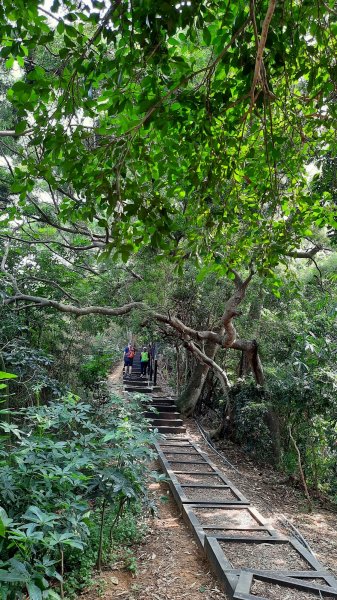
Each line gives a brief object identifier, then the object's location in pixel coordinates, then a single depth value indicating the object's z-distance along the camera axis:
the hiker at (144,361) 17.75
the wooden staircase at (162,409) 11.02
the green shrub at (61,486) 2.38
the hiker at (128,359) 18.69
